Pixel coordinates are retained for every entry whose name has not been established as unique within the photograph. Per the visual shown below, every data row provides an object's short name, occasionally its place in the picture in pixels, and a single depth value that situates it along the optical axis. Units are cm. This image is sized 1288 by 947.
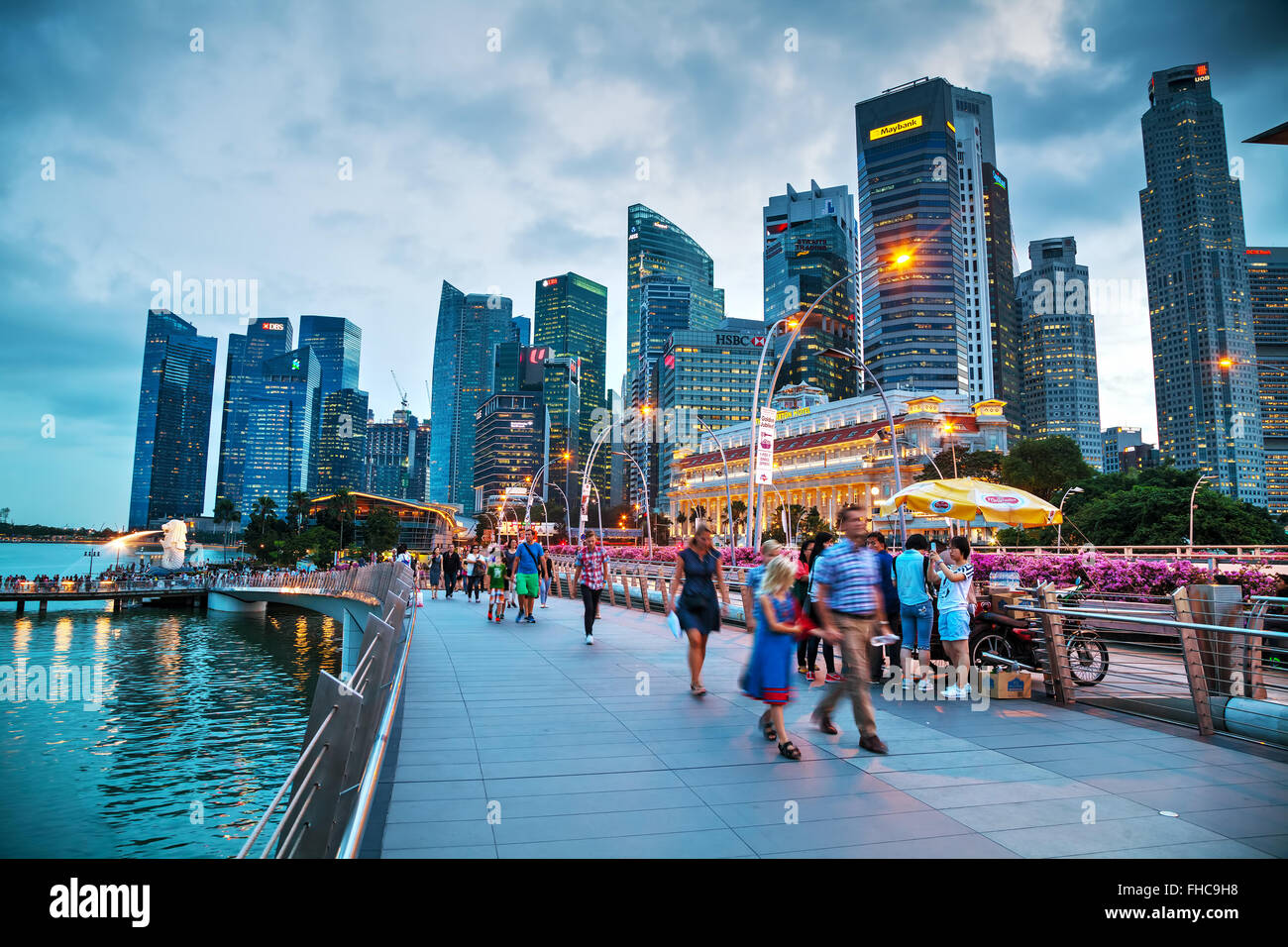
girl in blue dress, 609
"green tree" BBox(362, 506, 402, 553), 9788
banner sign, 1749
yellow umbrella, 1378
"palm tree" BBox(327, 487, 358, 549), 10406
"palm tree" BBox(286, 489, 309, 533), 10069
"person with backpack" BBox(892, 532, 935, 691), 887
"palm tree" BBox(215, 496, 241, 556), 11225
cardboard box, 839
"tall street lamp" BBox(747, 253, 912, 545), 1919
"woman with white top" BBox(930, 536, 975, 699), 812
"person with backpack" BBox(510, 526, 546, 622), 1681
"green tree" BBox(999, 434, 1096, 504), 7769
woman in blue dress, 873
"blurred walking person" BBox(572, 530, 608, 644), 1343
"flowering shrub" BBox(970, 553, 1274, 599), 1351
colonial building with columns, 10562
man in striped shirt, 619
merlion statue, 7612
